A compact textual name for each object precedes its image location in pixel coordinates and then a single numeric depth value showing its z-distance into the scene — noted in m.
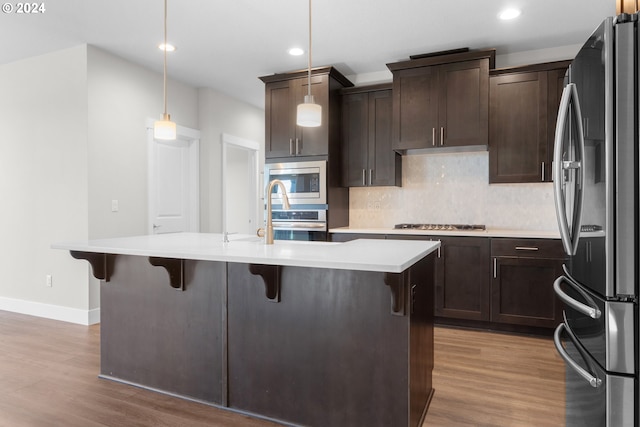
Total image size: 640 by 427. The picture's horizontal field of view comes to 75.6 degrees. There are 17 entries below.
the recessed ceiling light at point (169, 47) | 3.96
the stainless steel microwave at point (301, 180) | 4.38
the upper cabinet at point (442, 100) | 3.91
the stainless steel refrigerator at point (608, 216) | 1.31
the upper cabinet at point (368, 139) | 4.43
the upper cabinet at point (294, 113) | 4.38
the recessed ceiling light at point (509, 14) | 3.26
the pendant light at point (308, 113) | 2.43
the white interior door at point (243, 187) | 6.41
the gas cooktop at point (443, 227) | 4.13
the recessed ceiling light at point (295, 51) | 4.05
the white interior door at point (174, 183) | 4.71
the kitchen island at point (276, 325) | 1.95
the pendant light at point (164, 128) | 2.60
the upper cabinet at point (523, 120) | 3.80
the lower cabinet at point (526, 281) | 3.57
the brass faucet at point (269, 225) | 2.44
